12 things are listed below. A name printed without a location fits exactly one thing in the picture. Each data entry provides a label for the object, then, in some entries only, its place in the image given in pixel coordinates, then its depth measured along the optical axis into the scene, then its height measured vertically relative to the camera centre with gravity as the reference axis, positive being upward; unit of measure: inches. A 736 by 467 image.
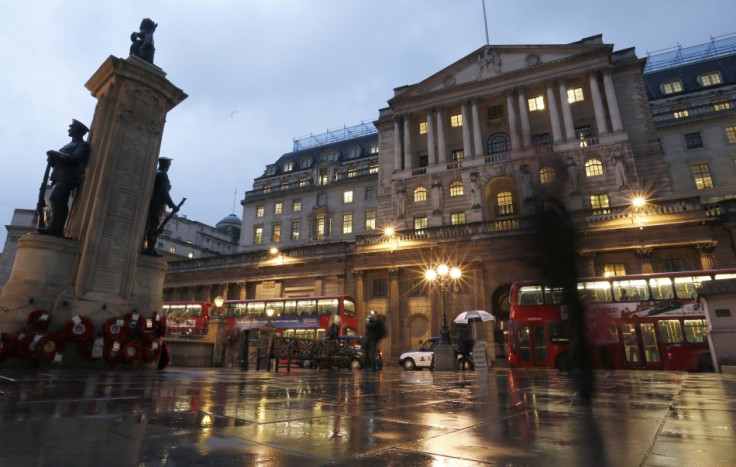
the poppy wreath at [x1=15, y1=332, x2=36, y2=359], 357.1 +1.9
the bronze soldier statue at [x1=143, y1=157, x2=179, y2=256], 498.3 +173.3
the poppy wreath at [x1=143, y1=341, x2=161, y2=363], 421.7 -3.2
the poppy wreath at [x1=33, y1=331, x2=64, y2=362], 358.6 +1.2
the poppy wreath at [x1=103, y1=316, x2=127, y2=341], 390.6 +18.4
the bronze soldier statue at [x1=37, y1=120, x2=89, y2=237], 433.4 +184.9
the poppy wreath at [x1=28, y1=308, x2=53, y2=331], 362.6 +24.4
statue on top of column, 515.5 +387.1
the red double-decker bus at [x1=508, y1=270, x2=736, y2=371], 683.4 +46.4
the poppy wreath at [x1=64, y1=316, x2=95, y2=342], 371.2 +17.0
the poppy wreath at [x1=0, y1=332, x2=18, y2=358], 354.9 +2.7
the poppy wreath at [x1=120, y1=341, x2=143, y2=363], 401.4 -3.2
